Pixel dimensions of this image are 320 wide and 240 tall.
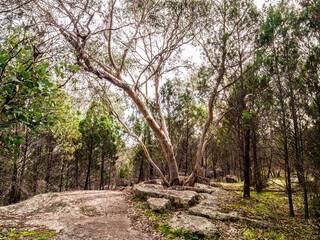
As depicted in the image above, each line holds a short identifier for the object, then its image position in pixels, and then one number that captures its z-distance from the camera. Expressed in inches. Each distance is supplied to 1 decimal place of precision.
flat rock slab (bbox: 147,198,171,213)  193.7
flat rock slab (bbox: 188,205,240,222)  171.6
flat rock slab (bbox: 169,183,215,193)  296.7
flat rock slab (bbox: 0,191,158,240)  147.5
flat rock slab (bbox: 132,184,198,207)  212.4
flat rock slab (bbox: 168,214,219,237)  141.1
